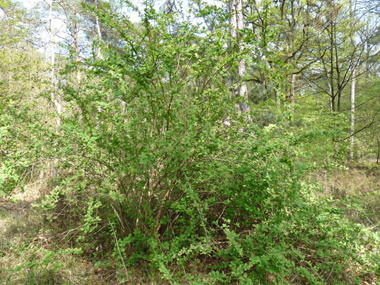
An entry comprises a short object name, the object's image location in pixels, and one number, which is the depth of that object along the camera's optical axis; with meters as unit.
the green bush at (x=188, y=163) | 2.32
